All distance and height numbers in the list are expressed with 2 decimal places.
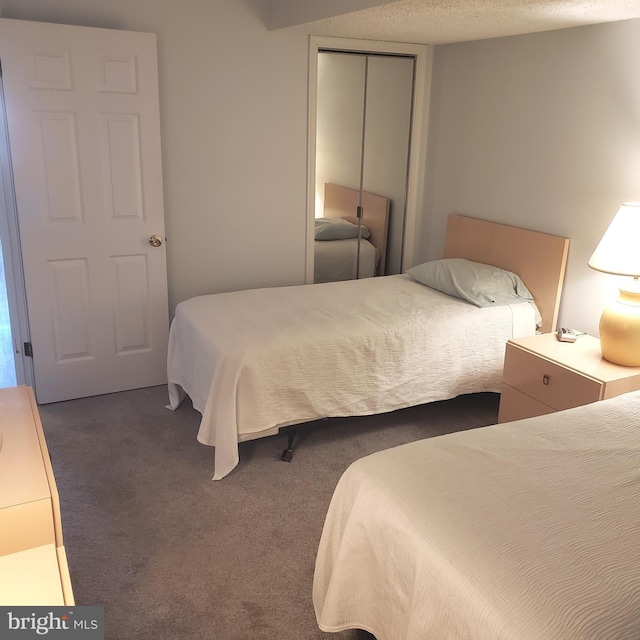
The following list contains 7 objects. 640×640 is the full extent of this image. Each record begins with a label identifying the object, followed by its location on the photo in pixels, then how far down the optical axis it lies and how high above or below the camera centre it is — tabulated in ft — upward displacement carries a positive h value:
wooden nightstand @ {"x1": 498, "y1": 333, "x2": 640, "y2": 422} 8.82 -3.25
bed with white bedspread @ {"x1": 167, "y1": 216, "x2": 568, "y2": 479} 9.33 -3.20
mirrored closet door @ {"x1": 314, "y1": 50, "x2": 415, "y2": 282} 13.12 -0.63
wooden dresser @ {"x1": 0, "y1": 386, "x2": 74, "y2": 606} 3.98 -2.65
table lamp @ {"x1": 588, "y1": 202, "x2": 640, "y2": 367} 8.84 -2.04
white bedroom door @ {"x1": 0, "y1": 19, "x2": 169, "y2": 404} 10.49 -1.32
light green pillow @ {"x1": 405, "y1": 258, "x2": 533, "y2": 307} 11.26 -2.55
